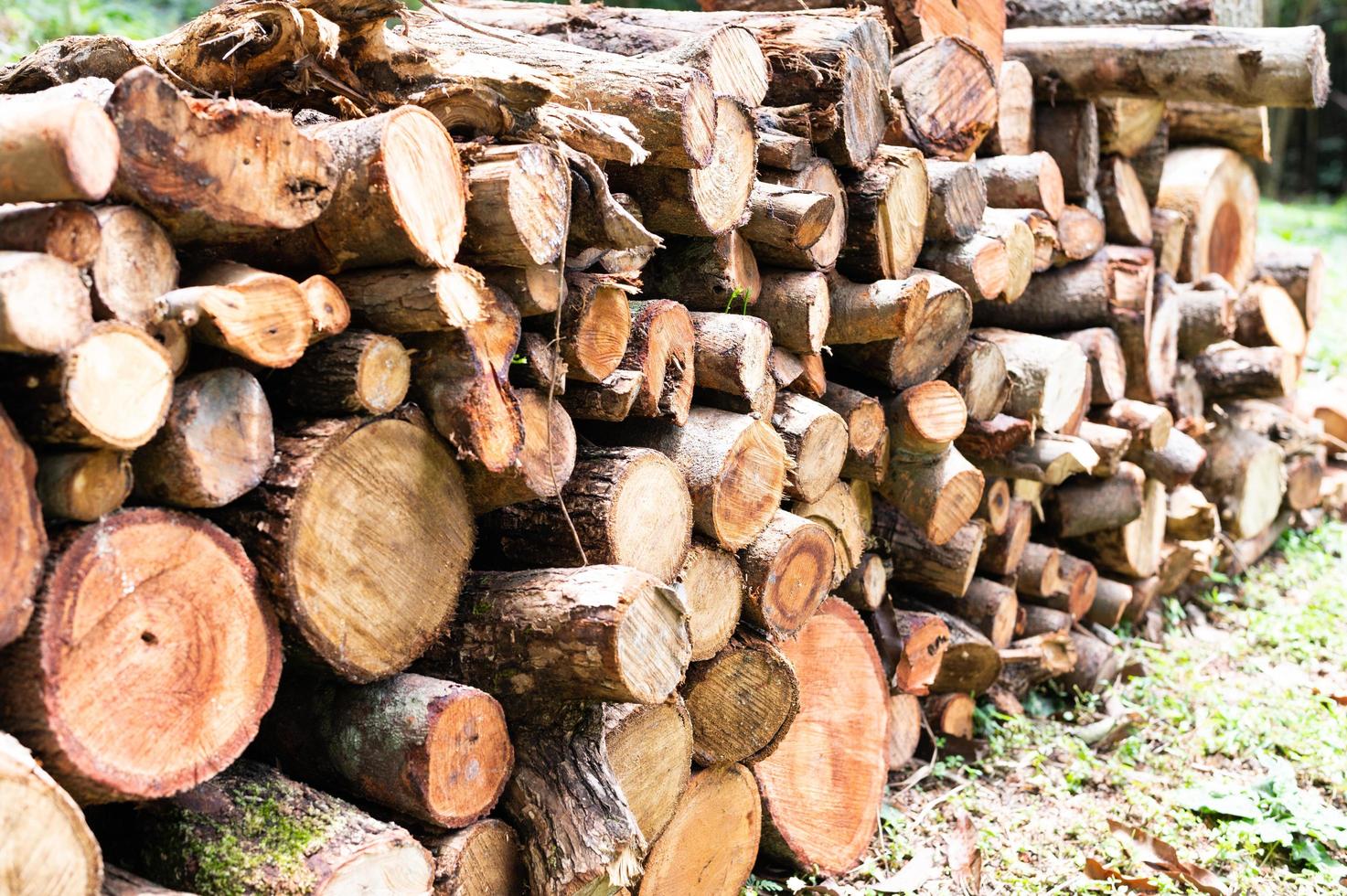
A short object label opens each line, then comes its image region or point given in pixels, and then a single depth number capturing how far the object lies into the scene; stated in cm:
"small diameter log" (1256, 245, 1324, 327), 594
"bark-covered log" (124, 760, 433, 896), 187
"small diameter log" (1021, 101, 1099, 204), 454
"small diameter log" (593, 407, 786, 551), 271
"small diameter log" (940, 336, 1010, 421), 379
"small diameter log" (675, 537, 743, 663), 275
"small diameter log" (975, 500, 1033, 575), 429
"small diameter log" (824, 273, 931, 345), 333
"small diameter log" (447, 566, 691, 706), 218
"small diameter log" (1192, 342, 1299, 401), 537
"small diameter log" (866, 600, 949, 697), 377
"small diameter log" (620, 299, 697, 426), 264
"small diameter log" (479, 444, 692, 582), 241
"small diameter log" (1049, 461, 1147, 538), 461
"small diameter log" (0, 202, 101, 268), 164
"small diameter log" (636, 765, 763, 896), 284
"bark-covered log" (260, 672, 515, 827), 210
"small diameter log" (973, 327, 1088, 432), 405
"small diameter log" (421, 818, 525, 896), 215
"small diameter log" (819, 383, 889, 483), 345
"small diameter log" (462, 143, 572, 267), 214
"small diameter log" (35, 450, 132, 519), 167
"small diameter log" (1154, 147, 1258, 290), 521
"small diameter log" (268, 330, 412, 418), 199
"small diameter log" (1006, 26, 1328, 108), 409
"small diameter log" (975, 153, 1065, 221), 420
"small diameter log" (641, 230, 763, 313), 302
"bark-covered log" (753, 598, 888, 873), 328
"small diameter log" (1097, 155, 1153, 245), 476
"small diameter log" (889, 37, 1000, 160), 375
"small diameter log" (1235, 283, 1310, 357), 562
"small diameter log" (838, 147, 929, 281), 341
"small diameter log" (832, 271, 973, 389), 350
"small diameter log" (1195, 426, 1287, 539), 548
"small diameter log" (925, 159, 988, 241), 366
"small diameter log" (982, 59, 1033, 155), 434
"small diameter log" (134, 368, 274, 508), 178
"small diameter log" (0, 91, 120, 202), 159
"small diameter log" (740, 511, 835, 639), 292
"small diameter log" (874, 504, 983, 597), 392
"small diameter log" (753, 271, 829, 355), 316
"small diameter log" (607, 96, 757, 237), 277
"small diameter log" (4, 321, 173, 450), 159
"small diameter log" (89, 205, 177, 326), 171
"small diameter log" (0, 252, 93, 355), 154
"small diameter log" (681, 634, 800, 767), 291
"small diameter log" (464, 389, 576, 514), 227
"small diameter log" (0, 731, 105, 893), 148
